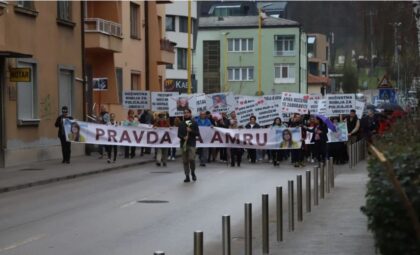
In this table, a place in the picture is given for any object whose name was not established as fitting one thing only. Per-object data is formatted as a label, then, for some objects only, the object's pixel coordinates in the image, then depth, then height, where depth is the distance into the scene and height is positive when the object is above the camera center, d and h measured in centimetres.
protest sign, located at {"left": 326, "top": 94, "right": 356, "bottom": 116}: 2916 -14
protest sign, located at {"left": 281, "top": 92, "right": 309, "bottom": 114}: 2955 -13
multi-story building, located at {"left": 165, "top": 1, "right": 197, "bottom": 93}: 7319 +668
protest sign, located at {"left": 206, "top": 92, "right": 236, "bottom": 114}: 3048 -8
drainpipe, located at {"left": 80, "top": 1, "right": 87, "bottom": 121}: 3011 +235
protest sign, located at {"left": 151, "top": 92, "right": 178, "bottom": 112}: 3134 -2
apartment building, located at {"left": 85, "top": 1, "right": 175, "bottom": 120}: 3278 +250
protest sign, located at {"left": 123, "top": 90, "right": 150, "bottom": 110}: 3145 +6
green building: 8231 +483
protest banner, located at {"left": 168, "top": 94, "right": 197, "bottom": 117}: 3048 -11
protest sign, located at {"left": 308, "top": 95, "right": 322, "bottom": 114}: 2986 -17
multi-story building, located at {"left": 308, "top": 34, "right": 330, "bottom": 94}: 10944 +644
